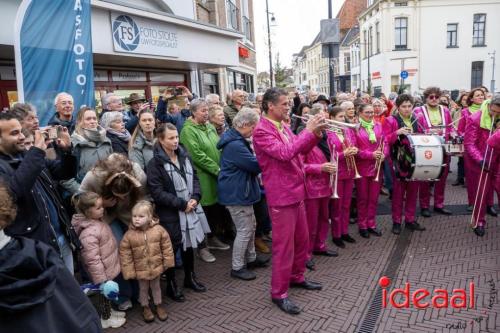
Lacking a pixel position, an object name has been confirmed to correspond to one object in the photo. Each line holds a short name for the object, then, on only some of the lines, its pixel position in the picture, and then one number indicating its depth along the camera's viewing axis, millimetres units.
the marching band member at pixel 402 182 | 5719
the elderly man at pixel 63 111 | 4555
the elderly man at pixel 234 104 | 6977
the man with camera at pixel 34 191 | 2781
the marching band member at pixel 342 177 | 5180
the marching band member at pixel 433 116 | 5953
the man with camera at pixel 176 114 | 6297
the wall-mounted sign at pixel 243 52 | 16359
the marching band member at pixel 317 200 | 4773
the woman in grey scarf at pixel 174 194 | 4031
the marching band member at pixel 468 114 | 6098
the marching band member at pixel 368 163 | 5410
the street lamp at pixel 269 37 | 22625
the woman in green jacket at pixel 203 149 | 5043
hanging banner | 4695
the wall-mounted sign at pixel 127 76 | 9703
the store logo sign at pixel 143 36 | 8016
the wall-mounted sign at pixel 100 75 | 9055
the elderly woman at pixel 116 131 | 4605
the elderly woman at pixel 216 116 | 5562
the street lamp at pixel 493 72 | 35344
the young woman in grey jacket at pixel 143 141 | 4531
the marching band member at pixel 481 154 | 5402
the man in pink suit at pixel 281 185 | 3605
